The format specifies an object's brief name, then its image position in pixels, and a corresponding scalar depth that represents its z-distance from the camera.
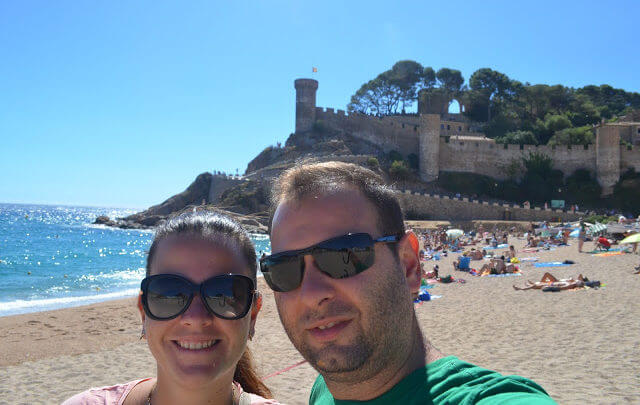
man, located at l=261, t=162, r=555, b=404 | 1.22
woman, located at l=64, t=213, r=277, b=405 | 1.52
